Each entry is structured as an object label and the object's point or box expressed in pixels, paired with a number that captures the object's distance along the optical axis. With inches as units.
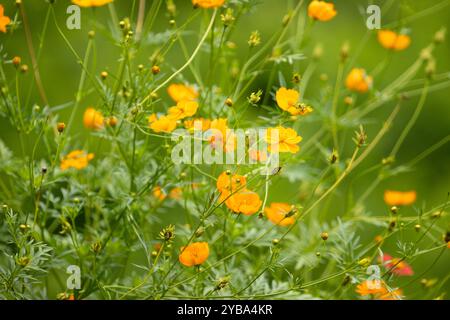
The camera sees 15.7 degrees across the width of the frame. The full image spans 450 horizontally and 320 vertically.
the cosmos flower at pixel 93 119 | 110.6
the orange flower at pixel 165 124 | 103.3
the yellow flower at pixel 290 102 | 100.4
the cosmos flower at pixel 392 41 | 120.7
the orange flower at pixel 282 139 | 99.6
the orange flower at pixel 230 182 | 100.0
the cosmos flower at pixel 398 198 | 115.1
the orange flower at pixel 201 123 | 103.5
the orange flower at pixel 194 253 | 101.3
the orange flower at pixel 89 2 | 103.0
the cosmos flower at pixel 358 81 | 120.5
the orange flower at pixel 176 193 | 112.3
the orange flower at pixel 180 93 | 109.4
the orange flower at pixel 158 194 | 108.1
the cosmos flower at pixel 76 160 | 109.7
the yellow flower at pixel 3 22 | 103.1
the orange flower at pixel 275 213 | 109.4
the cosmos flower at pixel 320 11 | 109.8
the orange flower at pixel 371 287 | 103.2
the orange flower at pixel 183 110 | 102.6
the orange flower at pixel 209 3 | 103.3
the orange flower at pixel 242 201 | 100.5
